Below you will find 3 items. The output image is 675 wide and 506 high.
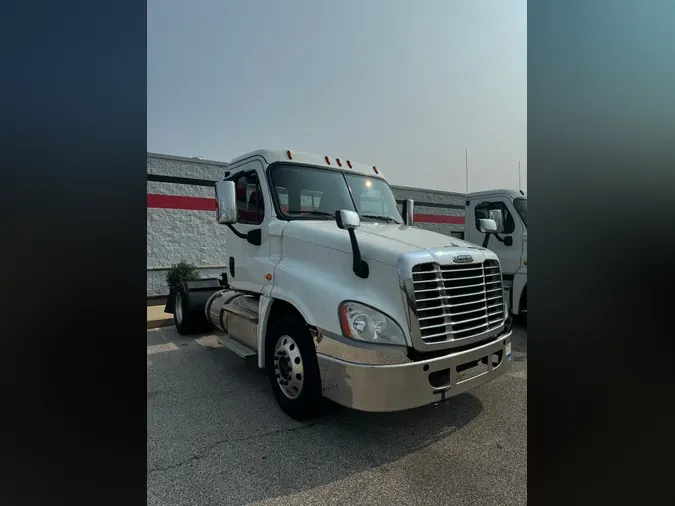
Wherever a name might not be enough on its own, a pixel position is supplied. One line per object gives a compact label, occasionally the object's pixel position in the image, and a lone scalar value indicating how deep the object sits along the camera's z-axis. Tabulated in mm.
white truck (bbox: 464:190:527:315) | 6457
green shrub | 8555
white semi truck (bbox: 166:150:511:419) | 2650
